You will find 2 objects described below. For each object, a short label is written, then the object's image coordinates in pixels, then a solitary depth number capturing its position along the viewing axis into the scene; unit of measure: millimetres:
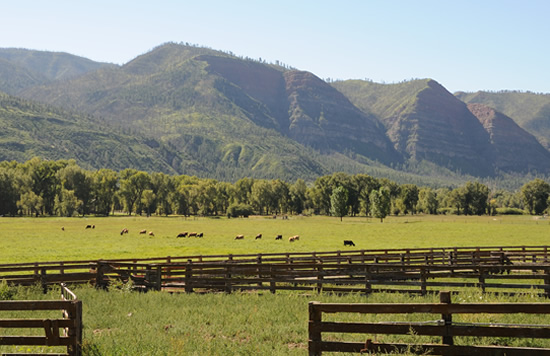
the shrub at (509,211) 184250
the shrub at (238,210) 160250
